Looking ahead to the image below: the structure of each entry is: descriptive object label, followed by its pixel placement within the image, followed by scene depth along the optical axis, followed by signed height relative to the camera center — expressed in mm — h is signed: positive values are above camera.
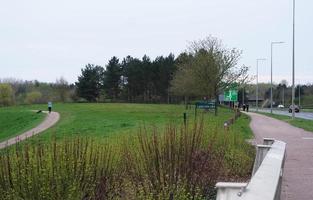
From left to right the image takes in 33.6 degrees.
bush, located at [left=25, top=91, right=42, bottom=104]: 119719 -1128
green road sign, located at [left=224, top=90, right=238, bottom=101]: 79281 -647
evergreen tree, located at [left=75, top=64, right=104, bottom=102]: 109688 +1792
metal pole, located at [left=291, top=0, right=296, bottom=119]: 46250 +3825
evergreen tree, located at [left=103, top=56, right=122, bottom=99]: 111438 +3153
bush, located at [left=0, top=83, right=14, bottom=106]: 115950 -654
